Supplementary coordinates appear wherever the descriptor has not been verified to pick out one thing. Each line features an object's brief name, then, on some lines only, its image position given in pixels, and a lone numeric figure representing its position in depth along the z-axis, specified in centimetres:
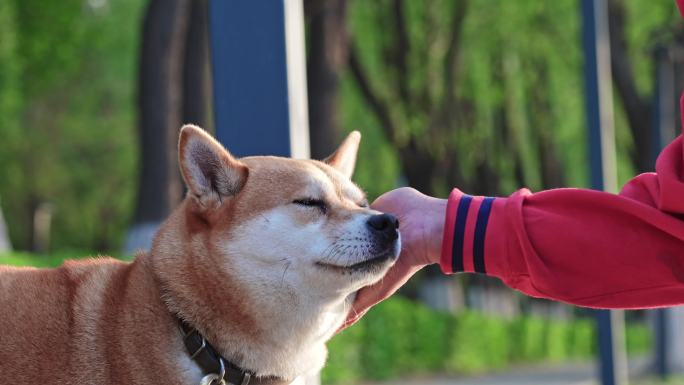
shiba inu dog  365
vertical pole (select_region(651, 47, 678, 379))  1672
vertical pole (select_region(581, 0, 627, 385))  746
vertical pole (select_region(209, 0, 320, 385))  409
